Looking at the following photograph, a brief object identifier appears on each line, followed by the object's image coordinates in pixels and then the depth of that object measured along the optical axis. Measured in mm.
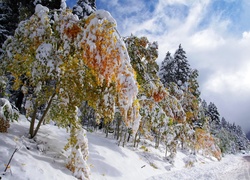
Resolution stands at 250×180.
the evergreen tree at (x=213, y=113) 43332
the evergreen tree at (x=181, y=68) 24133
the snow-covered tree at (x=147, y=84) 8016
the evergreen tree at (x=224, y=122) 76760
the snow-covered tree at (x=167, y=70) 24524
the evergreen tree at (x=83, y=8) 15675
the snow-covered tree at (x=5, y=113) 5227
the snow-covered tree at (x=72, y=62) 4588
